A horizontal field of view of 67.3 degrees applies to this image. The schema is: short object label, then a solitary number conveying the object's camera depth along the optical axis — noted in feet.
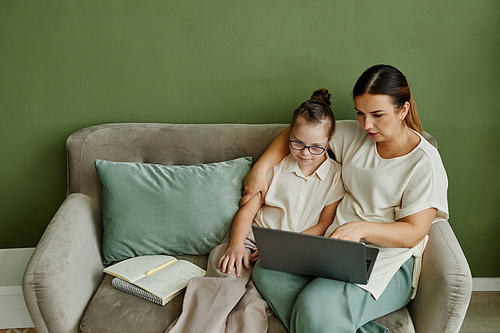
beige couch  4.04
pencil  4.77
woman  4.01
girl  4.11
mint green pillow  5.15
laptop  3.67
